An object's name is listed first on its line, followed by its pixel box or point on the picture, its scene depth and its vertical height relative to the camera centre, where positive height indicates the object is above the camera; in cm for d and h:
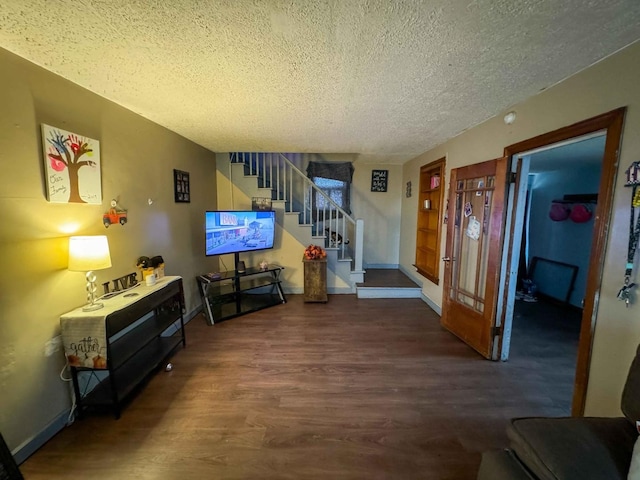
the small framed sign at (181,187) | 303 +35
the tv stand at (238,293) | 335 -125
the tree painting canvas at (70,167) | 159 +32
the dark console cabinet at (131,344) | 171 -109
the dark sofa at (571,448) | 89 -88
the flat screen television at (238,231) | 331 -23
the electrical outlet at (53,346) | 160 -90
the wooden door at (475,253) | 238 -35
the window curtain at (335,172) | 516 +96
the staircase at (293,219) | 420 -4
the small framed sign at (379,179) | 534 +86
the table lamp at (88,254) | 160 -28
